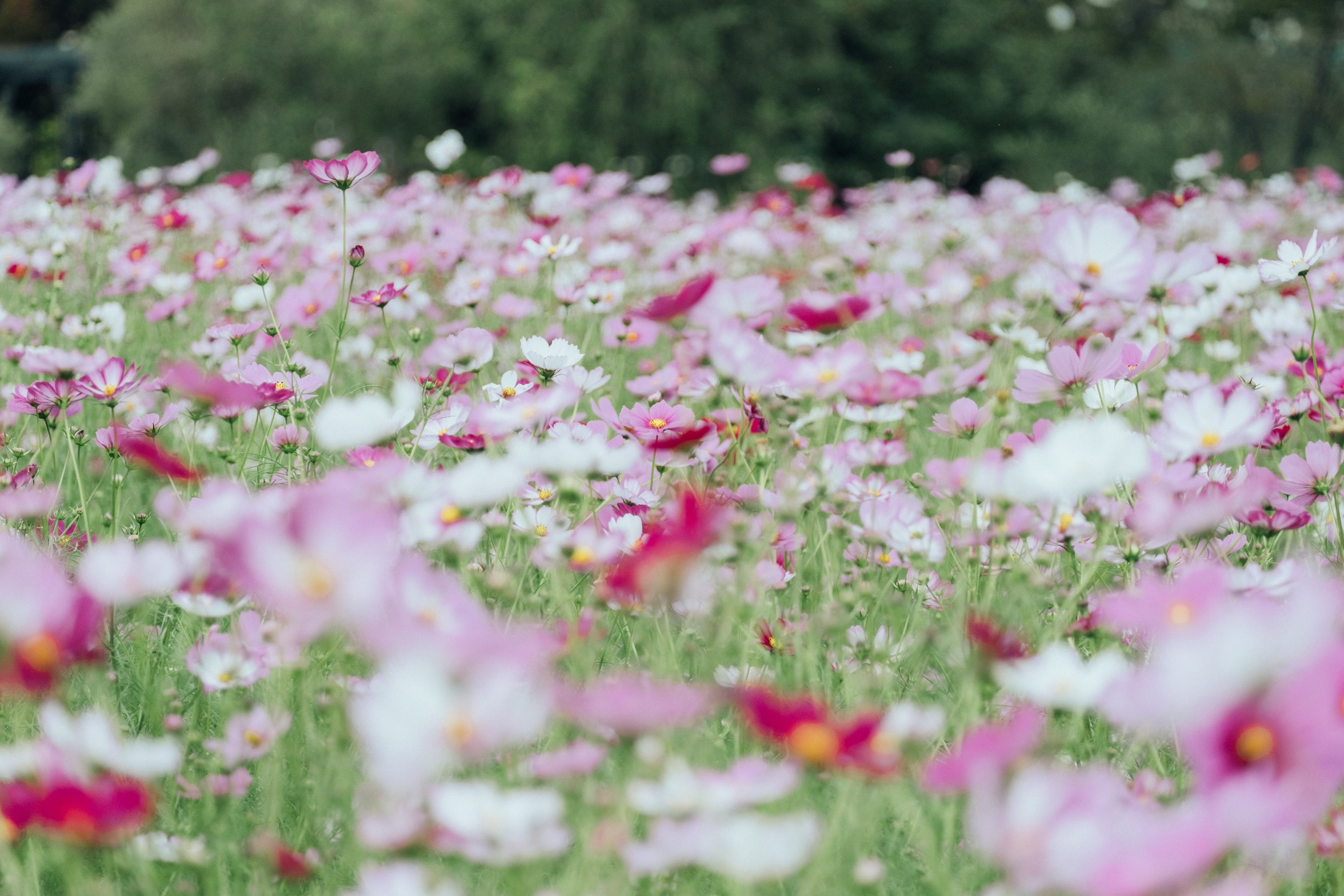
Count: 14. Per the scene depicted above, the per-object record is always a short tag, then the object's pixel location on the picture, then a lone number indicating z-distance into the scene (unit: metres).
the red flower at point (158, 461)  2.17
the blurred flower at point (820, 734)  1.94
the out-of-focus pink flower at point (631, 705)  1.94
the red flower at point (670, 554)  1.99
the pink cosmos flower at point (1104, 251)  2.18
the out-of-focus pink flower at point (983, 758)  1.86
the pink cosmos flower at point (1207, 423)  2.16
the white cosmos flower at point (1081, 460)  2.02
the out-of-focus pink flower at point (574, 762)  2.01
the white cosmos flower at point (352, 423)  2.08
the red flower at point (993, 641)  2.03
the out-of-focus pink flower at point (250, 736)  2.10
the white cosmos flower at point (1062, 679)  2.00
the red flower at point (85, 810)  1.94
